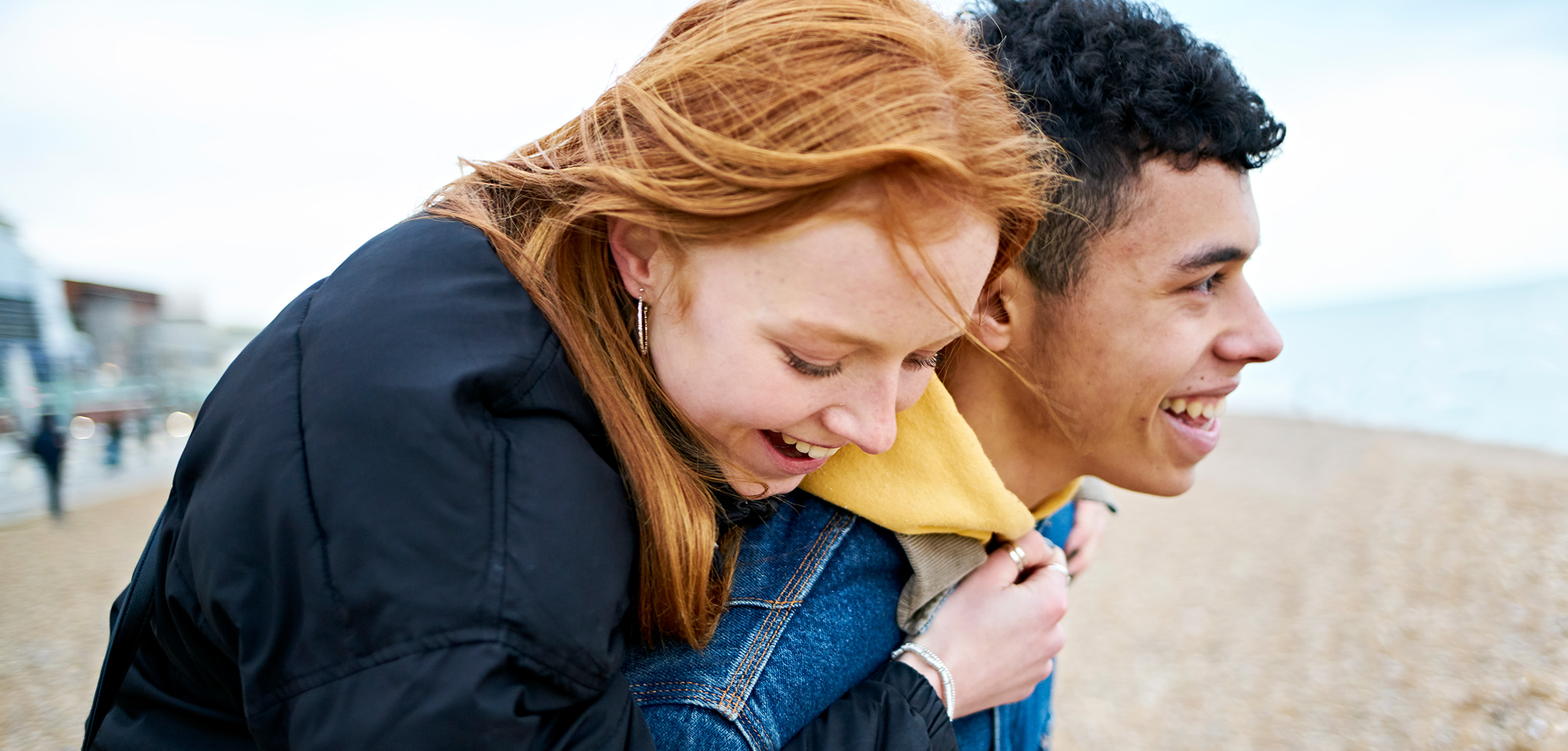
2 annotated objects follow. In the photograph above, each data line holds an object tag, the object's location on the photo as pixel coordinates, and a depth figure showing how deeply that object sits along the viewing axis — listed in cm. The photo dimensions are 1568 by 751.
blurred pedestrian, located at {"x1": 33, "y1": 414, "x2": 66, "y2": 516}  1148
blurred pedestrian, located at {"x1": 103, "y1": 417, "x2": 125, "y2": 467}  1513
